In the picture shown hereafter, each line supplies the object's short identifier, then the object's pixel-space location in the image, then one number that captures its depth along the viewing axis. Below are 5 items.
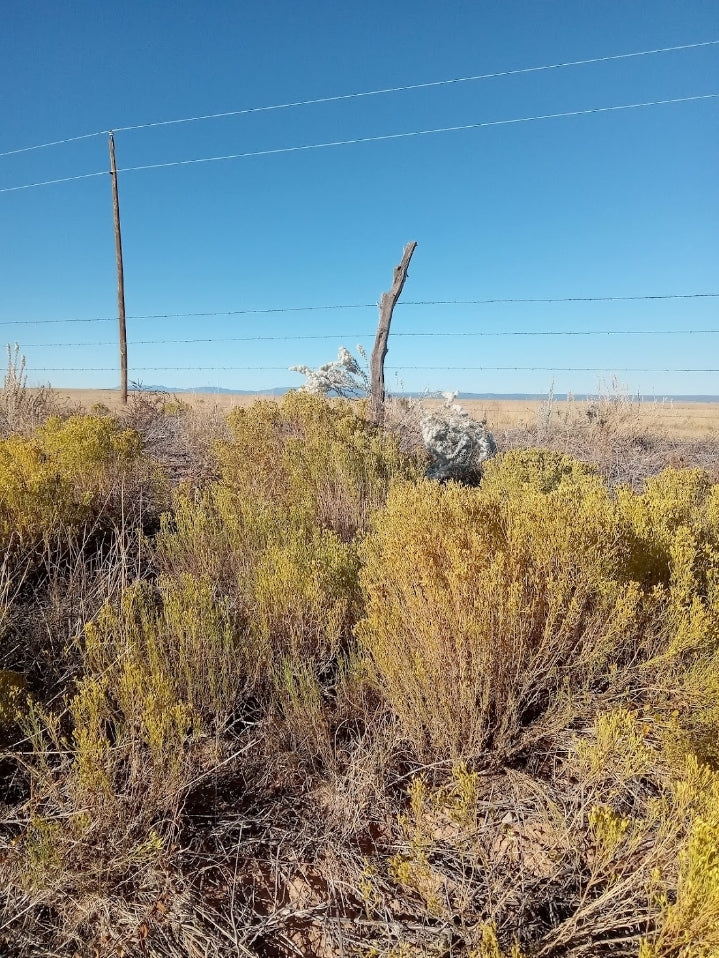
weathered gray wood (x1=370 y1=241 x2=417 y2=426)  6.81
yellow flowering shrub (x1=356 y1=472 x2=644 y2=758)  1.70
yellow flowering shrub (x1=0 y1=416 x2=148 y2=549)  3.05
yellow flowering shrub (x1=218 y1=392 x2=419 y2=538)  3.81
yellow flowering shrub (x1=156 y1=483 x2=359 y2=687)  2.21
